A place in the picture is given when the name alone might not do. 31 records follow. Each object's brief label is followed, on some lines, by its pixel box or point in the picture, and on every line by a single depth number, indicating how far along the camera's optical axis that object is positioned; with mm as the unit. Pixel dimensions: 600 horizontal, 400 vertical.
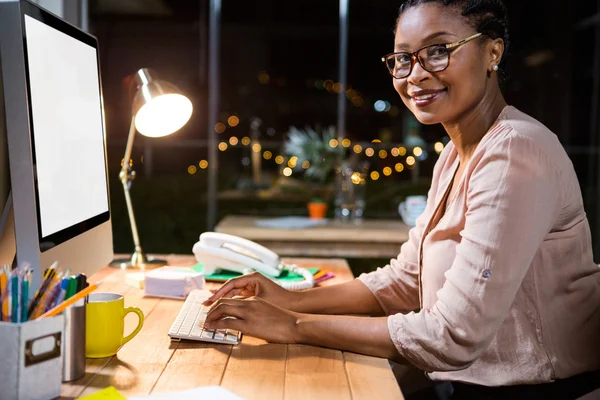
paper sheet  944
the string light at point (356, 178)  3729
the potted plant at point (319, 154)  4047
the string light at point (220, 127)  5390
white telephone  1871
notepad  1618
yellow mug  1105
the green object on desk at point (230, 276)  1841
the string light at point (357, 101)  5414
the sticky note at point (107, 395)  910
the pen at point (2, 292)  865
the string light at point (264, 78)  5580
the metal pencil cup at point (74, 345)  996
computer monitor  1037
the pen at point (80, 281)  971
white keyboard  1232
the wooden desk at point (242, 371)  996
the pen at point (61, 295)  908
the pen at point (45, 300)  896
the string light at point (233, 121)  5422
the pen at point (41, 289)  897
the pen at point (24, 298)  871
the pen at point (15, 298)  862
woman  1165
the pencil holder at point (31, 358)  852
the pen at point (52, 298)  905
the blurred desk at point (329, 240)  3297
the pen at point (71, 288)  953
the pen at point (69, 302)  896
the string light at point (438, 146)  5469
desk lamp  1838
